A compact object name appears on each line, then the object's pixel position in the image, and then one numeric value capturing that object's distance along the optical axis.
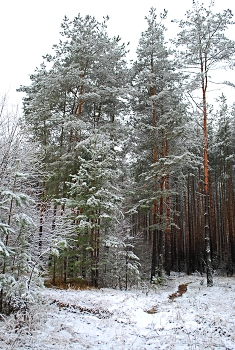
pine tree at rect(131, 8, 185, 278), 17.62
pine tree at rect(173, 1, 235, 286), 15.16
